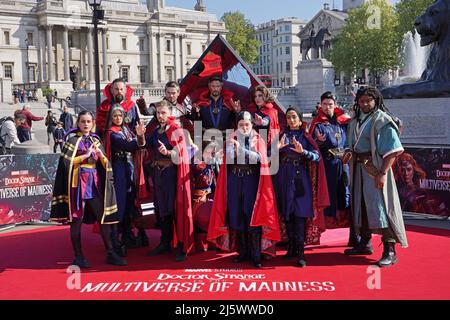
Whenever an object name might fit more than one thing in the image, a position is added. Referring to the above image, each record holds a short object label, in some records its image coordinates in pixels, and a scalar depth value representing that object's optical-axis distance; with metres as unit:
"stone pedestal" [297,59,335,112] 44.06
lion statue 13.43
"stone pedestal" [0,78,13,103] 47.97
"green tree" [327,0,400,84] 64.81
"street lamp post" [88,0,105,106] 15.15
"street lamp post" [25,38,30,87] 72.81
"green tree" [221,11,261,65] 93.75
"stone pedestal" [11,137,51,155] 12.15
